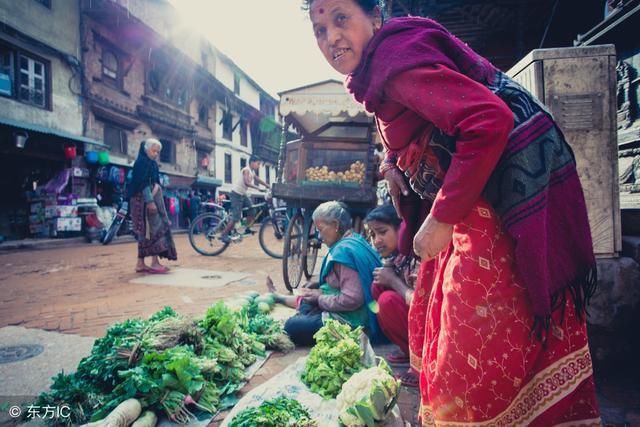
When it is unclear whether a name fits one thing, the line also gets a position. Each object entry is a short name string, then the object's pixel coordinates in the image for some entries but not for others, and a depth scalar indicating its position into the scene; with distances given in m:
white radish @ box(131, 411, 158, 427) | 1.76
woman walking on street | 5.66
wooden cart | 5.16
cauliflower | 1.69
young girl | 2.52
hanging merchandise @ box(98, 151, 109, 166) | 13.16
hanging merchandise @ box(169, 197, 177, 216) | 16.59
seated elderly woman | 2.86
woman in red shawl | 0.95
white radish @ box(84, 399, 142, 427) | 1.63
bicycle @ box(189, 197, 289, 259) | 8.43
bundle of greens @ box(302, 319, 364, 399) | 2.19
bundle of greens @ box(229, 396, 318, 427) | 1.62
